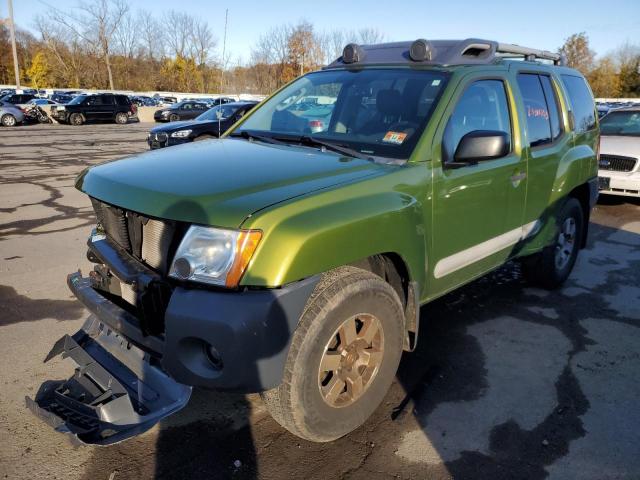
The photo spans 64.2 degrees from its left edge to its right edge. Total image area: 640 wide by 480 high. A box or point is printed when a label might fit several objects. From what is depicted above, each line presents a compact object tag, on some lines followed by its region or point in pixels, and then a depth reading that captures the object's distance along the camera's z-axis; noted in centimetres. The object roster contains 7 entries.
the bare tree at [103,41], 6306
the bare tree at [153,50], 6738
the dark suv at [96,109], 2828
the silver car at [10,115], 2586
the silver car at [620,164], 824
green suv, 218
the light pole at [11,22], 3844
